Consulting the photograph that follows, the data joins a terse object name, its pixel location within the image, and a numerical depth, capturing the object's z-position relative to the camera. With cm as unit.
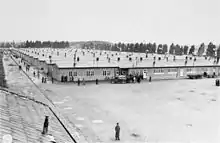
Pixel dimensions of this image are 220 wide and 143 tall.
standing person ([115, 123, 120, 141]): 1417
